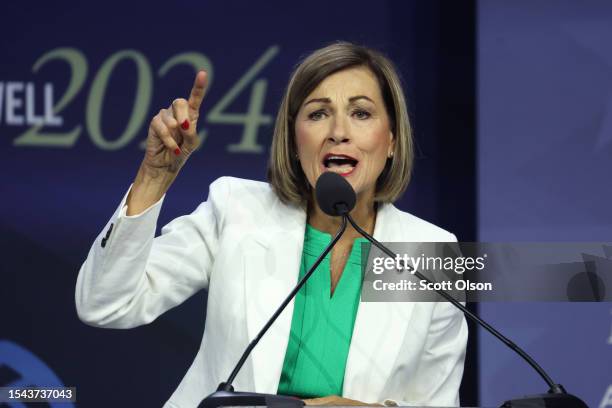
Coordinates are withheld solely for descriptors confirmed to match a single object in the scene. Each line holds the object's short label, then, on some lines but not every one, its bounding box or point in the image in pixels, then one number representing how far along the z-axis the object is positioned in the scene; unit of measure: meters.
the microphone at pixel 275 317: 7.24
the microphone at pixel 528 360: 7.29
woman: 7.58
